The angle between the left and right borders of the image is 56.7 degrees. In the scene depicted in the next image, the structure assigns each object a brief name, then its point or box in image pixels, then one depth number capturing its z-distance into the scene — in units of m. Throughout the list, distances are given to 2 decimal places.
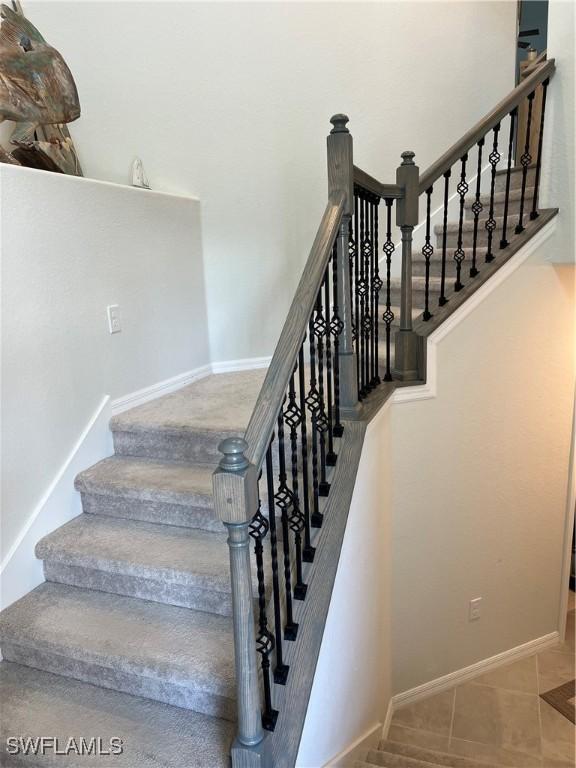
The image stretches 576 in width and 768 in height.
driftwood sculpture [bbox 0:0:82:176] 2.19
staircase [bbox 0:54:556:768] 1.46
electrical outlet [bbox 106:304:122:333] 2.58
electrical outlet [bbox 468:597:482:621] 3.28
